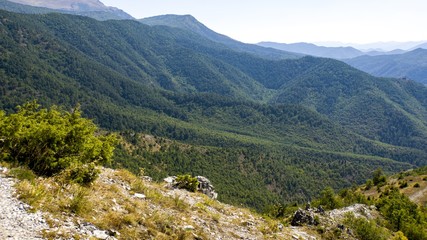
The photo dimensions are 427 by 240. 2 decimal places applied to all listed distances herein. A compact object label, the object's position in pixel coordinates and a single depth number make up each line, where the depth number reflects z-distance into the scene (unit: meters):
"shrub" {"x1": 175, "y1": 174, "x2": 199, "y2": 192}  26.53
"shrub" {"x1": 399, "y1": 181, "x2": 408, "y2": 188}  77.46
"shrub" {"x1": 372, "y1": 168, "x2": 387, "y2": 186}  86.25
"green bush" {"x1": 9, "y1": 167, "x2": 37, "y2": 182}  15.22
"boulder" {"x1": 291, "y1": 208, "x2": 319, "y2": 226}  26.62
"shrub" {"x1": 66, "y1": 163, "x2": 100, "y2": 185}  16.80
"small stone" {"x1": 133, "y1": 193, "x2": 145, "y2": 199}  19.46
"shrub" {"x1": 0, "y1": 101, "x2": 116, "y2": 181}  16.67
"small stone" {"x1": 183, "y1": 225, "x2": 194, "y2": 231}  16.52
